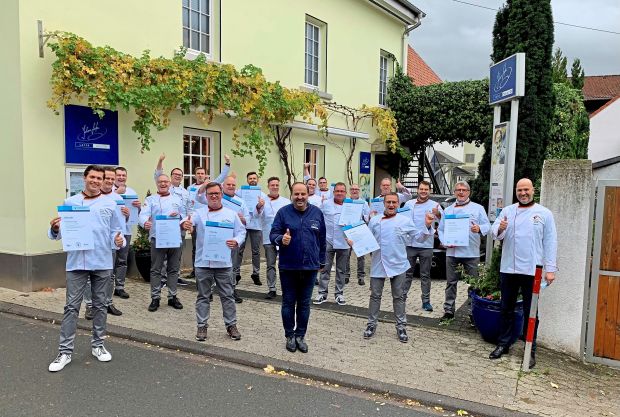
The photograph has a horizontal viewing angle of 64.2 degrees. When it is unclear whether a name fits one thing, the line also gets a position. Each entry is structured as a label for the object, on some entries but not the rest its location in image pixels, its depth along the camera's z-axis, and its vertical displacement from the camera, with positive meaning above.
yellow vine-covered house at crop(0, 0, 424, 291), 7.43 +2.23
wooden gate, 5.42 -1.08
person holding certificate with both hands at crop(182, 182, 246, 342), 5.62 -0.89
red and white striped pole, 5.08 -1.46
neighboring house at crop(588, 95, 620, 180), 26.84 +2.73
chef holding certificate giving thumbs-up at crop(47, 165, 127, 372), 4.86 -0.80
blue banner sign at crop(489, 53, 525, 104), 6.84 +1.45
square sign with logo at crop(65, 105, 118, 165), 7.86 +0.57
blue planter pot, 5.73 -1.65
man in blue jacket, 5.36 -0.87
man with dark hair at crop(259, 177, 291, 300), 8.08 -0.68
